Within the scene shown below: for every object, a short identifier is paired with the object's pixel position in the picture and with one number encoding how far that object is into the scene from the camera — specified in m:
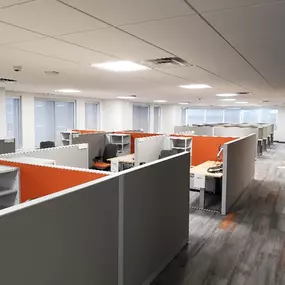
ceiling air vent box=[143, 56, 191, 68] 3.24
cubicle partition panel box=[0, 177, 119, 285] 1.37
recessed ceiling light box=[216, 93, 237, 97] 8.22
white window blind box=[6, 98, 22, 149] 8.29
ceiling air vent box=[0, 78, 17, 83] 5.32
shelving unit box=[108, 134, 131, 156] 7.24
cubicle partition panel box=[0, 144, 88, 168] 3.60
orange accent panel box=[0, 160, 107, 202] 2.40
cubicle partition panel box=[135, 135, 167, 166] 5.60
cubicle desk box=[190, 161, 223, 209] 4.69
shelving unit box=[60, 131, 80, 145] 7.36
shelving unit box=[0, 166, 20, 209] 2.79
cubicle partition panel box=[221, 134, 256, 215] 4.60
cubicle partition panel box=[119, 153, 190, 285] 2.28
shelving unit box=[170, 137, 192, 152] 6.33
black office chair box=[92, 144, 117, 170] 6.66
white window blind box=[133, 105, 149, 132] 13.73
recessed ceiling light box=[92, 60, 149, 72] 3.50
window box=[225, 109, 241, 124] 16.52
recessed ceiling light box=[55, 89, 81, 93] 7.29
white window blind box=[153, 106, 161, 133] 15.21
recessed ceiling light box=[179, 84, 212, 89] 5.73
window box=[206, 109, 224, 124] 16.80
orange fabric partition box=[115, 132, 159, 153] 7.23
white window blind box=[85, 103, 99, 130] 11.05
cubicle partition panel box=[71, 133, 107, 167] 6.55
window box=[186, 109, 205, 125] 17.16
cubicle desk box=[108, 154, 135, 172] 5.78
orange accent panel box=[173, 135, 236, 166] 6.09
